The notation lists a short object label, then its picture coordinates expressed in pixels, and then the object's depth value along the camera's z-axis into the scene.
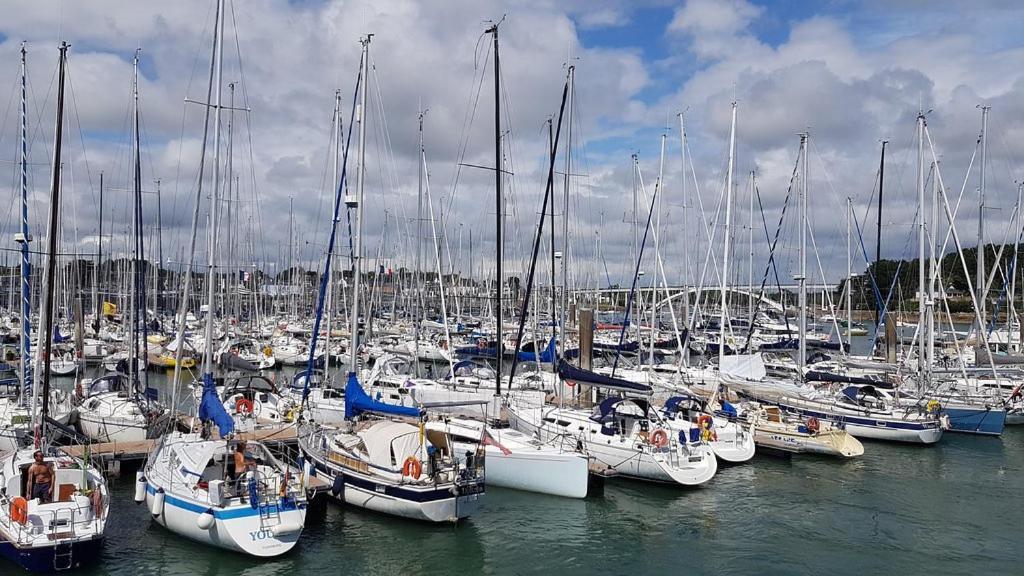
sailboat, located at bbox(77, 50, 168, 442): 29.05
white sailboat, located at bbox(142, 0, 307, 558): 18.77
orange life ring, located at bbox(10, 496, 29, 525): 17.50
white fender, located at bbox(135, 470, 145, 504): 21.12
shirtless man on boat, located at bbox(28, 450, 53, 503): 18.66
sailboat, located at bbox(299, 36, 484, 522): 21.30
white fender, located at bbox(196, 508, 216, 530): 18.64
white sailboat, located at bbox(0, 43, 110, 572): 17.31
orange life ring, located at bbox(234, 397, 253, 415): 30.55
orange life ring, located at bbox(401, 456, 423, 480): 21.51
